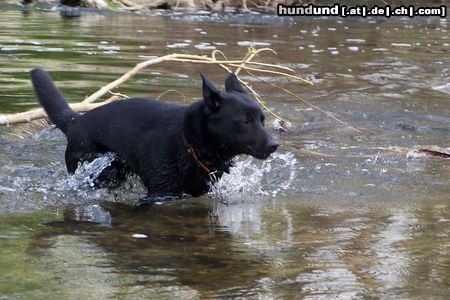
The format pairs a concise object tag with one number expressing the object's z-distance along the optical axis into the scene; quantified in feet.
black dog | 39.04
